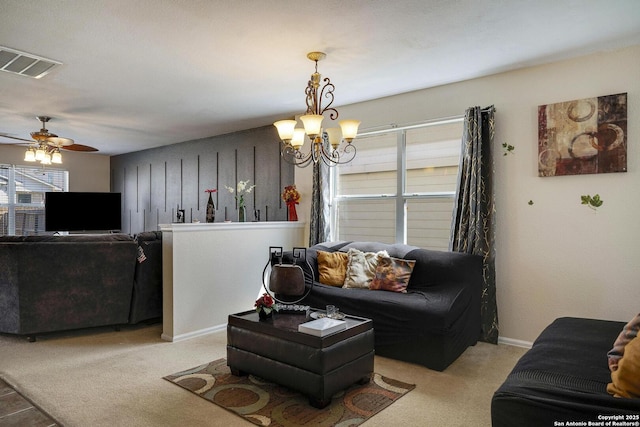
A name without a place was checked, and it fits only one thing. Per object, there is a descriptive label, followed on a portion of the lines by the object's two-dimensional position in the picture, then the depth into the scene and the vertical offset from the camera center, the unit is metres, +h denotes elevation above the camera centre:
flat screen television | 7.47 +0.11
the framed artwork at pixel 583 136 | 3.29 +0.66
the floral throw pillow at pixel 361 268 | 3.94 -0.53
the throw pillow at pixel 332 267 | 4.09 -0.53
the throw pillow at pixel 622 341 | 1.68 -0.55
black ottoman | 2.45 -0.90
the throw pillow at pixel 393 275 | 3.75 -0.56
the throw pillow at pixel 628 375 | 1.46 -0.60
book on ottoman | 2.50 -0.71
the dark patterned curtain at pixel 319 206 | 5.04 +0.12
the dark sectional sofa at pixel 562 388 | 1.40 -0.72
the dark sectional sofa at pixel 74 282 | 3.74 -0.64
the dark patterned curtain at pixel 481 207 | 3.84 +0.07
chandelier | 3.06 +0.69
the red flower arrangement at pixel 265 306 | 2.90 -0.65
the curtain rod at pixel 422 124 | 4.14 +0.99
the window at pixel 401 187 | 4.34 +0.33
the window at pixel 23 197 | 7.42 +0.38
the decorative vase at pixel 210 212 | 4.98 +0.05
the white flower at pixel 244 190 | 6.10 +0.41
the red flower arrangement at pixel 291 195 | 5.30 +0.27
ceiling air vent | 3.29 +1.33
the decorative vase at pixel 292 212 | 5.40 +0.05
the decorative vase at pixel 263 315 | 2.89 -0.71
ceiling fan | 4.95 +0.93
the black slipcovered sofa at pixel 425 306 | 3.13 -0.77
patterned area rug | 2.36 -1.18
